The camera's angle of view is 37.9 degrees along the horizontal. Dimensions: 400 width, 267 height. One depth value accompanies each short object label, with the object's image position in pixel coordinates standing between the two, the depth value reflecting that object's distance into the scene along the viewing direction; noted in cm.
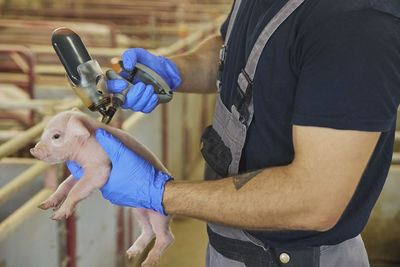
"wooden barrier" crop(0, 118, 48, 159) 202
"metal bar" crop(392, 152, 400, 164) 405
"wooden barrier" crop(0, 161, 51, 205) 195
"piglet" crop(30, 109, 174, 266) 134
